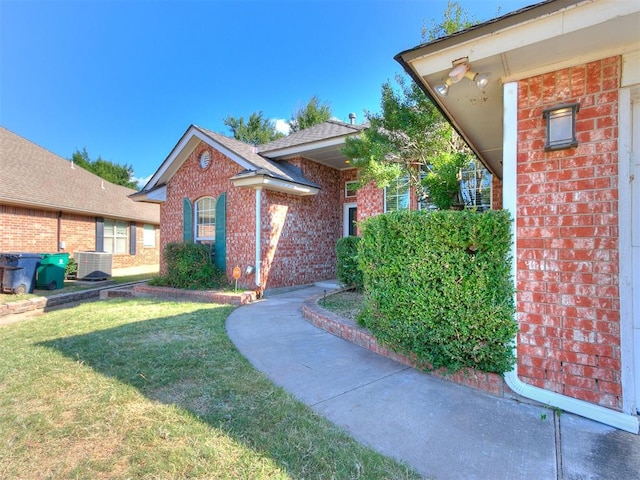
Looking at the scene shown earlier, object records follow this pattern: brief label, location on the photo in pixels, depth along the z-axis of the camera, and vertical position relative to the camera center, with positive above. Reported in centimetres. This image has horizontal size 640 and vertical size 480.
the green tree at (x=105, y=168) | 3641 +857
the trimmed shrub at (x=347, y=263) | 813 -60
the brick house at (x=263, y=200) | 912 +130
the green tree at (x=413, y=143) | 607 +209
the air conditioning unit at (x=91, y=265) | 1299 -105
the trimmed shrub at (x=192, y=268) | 944 -86
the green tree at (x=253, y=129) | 3356 +1206
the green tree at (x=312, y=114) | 3017 +1233
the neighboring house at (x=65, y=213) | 1261 +128
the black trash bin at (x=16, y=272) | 944 -99
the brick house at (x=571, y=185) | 262 +50
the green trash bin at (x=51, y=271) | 1059 -108
